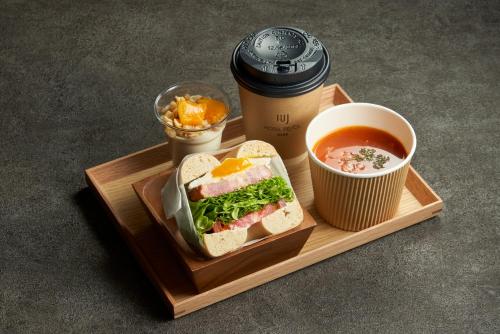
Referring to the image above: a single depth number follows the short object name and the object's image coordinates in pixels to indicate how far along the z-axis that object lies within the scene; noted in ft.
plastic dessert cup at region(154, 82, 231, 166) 3.84
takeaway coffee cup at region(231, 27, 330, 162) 3.76
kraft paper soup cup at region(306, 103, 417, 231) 3.67
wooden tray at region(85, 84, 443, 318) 3.66
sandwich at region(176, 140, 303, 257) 3.54
